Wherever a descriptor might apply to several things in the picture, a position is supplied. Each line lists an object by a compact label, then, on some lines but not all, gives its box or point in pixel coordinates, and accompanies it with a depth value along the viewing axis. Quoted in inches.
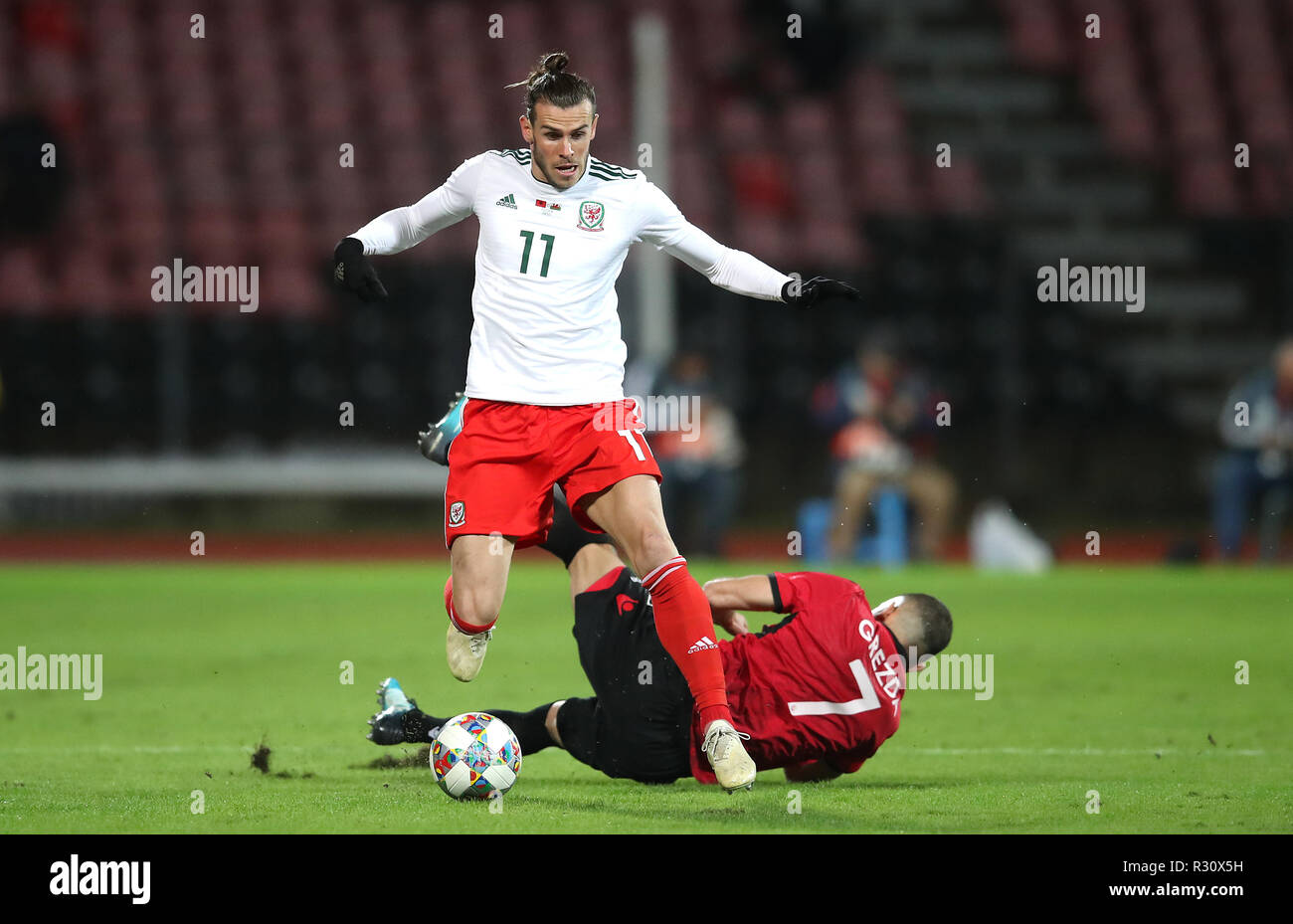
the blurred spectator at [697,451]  1226.0
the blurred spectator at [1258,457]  1177.4
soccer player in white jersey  450.6
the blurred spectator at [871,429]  1200.8
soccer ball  426.3
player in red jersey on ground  427.2
